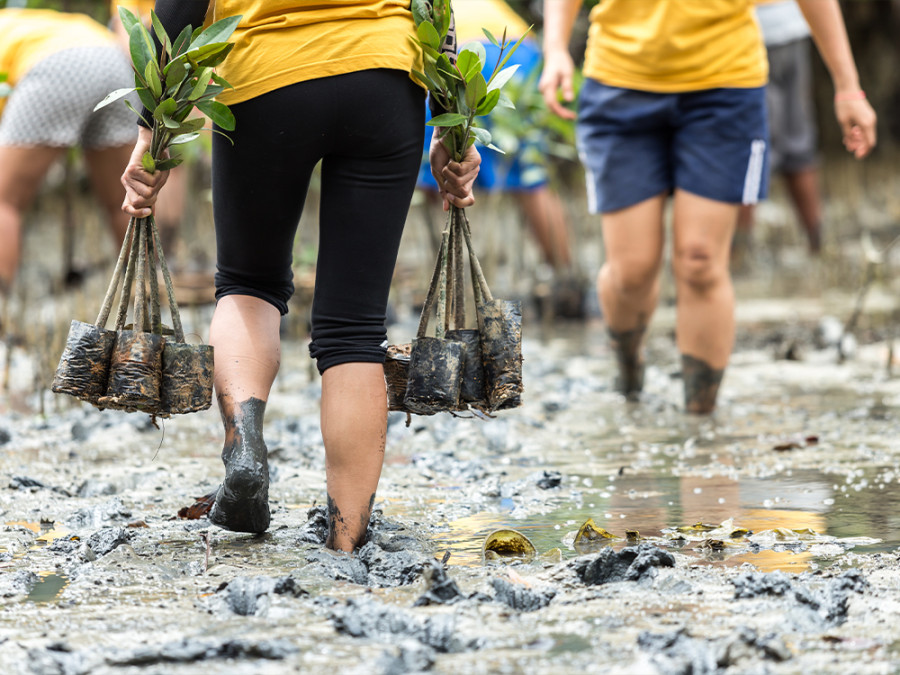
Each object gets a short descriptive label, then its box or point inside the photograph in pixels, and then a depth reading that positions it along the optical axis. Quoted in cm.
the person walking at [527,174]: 1198
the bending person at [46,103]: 975
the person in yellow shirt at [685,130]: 719
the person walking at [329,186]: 450
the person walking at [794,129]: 1430
